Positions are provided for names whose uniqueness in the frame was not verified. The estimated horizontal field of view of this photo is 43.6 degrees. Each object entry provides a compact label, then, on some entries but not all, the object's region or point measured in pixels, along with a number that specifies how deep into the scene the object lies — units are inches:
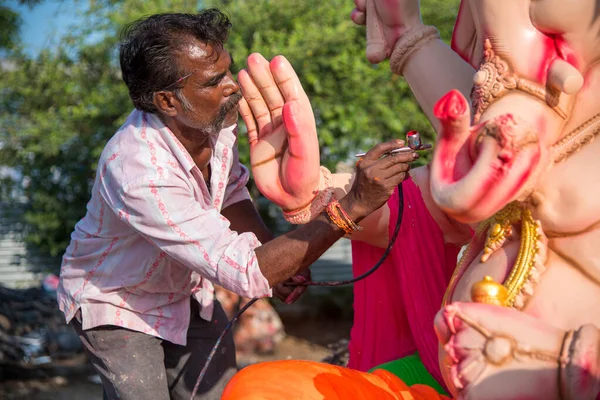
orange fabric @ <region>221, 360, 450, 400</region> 65.6
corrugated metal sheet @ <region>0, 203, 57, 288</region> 270.5
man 80.8
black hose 79.4
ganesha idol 58.7
